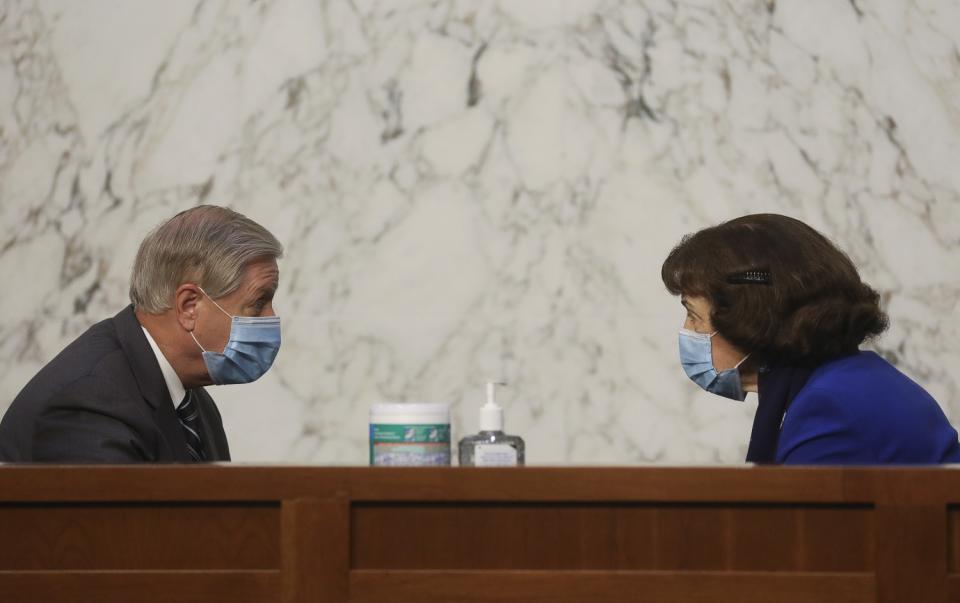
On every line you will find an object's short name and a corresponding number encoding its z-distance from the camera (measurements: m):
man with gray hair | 7.90
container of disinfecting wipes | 7.61
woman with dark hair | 7.82
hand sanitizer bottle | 7.63
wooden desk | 7.41
